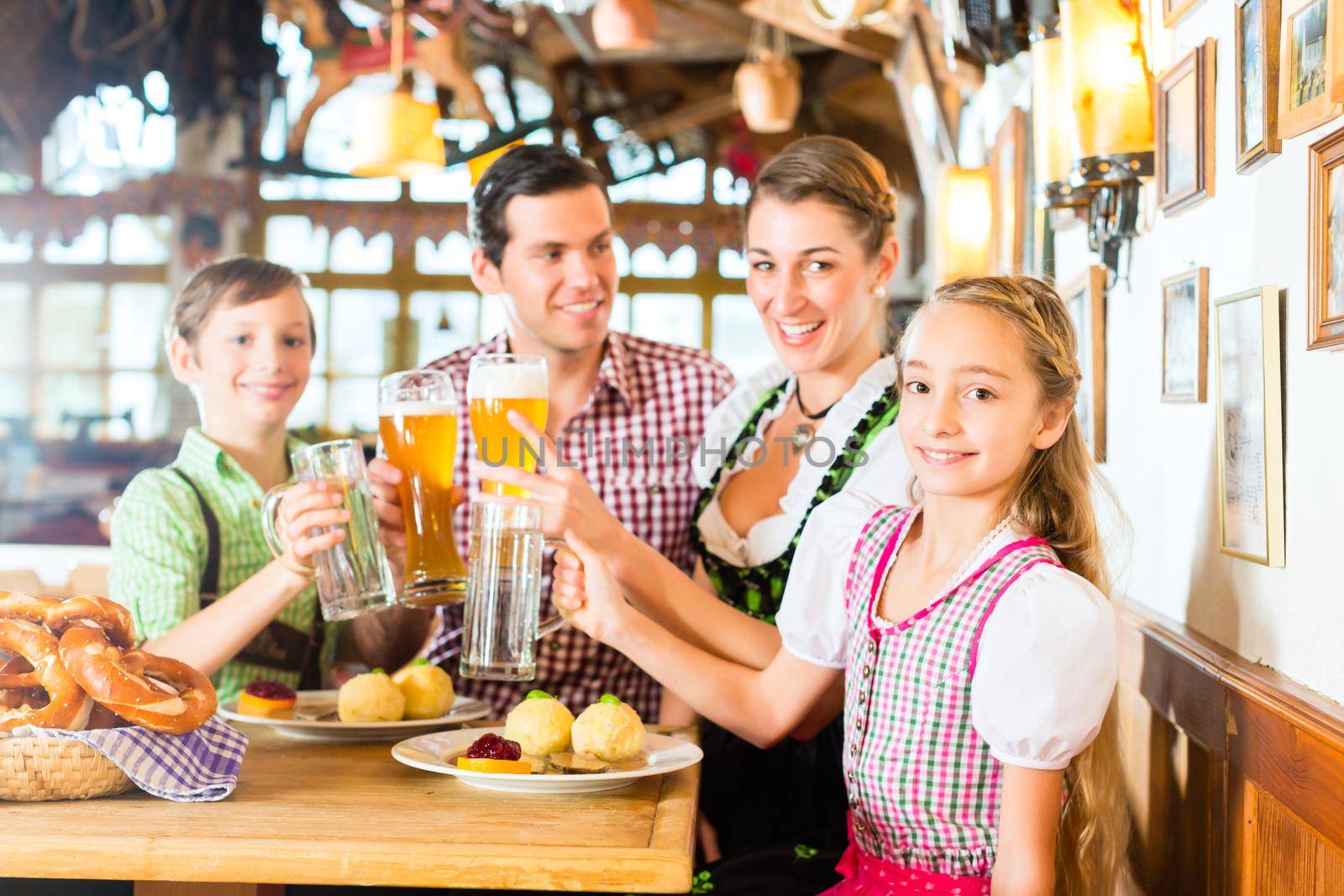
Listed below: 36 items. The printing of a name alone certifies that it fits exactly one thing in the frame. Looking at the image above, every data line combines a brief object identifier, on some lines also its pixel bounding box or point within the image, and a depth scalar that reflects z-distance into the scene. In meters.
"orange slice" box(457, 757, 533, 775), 1.43
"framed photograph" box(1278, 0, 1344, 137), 1.17
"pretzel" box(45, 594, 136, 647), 1.43
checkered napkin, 1.35
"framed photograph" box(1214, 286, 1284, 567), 1.39
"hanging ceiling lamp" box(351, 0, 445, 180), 4.80
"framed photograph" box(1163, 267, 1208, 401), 1.67
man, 2.17
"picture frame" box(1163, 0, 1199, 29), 1.80
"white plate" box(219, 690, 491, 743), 1.67
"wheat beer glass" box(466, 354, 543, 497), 1.65
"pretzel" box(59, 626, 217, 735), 1.37
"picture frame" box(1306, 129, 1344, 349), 1.19
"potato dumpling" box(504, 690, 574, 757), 1.54
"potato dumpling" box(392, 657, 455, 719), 1.76
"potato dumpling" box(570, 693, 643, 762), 1.49
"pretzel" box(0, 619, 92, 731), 1.34
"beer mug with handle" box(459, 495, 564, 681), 1.62
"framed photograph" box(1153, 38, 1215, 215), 1.66
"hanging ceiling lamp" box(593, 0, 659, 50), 4.63
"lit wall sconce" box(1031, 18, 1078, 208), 2.08
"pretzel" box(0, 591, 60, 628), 1.43
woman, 1.87
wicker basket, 1.31
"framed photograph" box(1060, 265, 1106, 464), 2.35
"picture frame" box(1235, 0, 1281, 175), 1.38
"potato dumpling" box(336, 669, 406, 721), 1.70
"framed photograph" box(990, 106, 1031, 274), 3.35
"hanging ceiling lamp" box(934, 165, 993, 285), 3.91
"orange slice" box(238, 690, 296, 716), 1.73
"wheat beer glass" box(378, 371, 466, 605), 1.69
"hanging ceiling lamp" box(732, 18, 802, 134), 5.69
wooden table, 1.20
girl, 1.33
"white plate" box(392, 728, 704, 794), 1.41
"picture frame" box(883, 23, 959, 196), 4.66
